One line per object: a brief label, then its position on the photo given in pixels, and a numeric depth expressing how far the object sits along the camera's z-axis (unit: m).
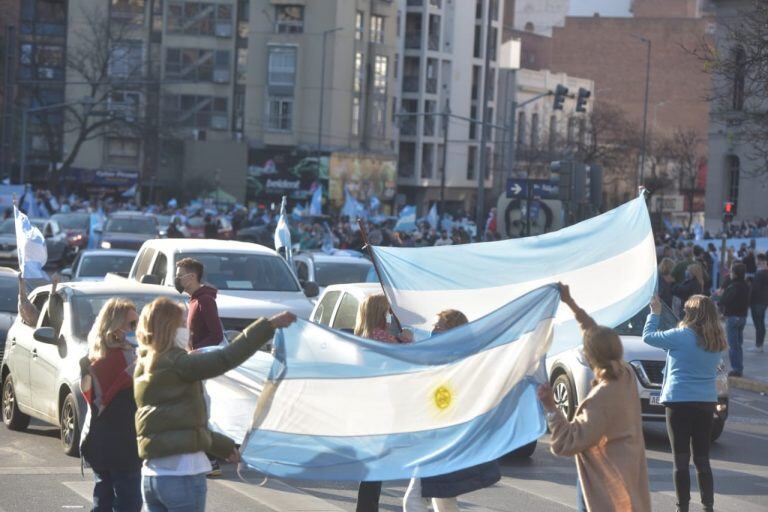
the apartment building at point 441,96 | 93.31
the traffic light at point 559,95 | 45.25
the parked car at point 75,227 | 40.81
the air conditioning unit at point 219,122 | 84.88
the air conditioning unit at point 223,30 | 85.06
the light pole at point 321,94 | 75.05
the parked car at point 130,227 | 37.00
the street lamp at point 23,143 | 58.25
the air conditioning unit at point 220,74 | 85.00
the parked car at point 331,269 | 22.97
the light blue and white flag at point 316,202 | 50.44
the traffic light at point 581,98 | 47.31
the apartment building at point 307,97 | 81.50
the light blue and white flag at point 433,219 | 51.84
